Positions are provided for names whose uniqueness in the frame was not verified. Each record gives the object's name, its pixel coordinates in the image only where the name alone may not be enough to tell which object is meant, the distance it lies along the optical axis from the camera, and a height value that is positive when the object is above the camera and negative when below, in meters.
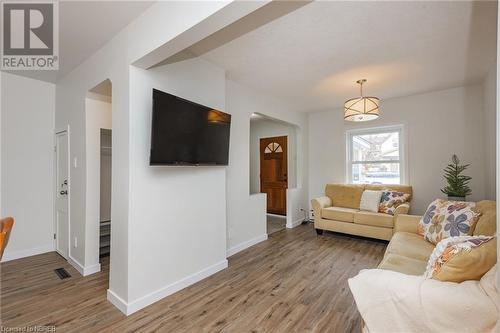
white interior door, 3.09 -0.39
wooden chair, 1.21 -0.34
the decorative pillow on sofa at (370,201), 3.98 -0.60
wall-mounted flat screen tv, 2.03 +0.32
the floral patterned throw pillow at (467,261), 1.27 -0.52
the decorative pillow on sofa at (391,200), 3.84 -0.58
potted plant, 3.41 -0.24
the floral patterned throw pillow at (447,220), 2.23 -0.55
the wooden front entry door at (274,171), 5.97 -0.15
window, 4.43 +0.20
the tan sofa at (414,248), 1.93 -0.80
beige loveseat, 3.70 -0.81
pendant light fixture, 3.02 +0.75
